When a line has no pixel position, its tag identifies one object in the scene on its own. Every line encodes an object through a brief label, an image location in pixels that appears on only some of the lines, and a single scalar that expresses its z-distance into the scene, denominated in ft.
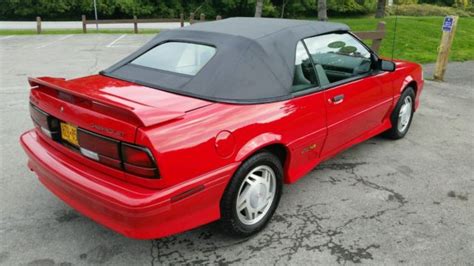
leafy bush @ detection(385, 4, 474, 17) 107.55
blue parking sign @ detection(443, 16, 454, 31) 26.07
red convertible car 7.73
